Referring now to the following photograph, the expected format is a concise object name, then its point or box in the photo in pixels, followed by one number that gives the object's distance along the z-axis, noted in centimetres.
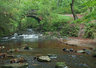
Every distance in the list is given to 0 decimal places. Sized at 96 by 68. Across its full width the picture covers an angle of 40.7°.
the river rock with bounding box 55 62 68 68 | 652
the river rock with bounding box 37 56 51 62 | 768
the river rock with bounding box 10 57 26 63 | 745
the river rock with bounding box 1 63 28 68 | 655
